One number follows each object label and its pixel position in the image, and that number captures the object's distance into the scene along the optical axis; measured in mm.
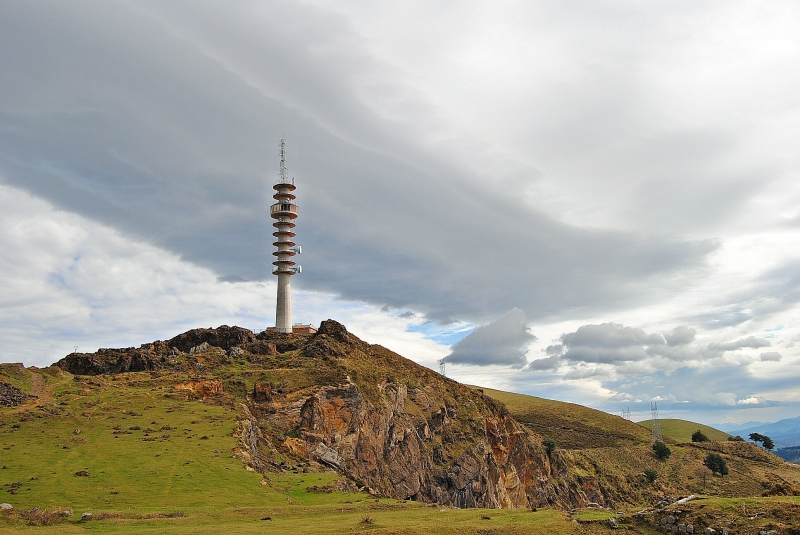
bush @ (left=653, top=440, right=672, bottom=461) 146250
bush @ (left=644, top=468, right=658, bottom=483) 129750
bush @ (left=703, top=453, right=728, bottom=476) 134625
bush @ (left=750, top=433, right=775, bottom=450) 187325
